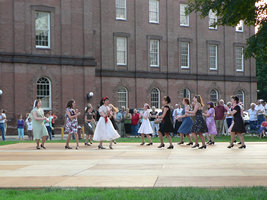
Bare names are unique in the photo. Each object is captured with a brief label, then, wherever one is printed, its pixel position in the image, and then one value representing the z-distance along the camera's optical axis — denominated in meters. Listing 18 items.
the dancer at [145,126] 19.78
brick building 32.78
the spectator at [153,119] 28.22
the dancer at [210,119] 19.00
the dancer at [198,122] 17.17
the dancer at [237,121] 16.67
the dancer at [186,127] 18.84
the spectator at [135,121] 29.67
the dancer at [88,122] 20.17
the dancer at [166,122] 17.48
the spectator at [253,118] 26.70
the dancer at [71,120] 18.23
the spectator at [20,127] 27.93
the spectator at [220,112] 24.09
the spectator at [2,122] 26.09
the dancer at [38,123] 18.00
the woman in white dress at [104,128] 17.53
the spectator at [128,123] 30.41
